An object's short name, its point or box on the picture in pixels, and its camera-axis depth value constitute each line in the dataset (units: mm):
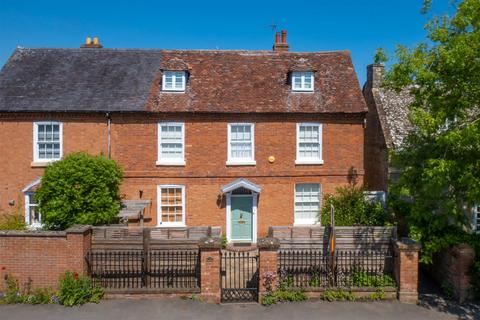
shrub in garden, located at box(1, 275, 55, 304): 11164
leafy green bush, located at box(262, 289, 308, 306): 11183
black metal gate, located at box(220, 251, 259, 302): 11484
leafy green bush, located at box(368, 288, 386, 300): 11500
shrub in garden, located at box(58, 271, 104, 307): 11047
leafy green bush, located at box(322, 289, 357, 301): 11438
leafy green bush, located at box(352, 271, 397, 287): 11816
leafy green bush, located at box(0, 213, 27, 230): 15594
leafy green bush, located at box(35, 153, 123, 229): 13992
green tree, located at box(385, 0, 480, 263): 10906
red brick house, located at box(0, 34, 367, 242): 17500
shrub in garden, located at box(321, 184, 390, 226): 15428
